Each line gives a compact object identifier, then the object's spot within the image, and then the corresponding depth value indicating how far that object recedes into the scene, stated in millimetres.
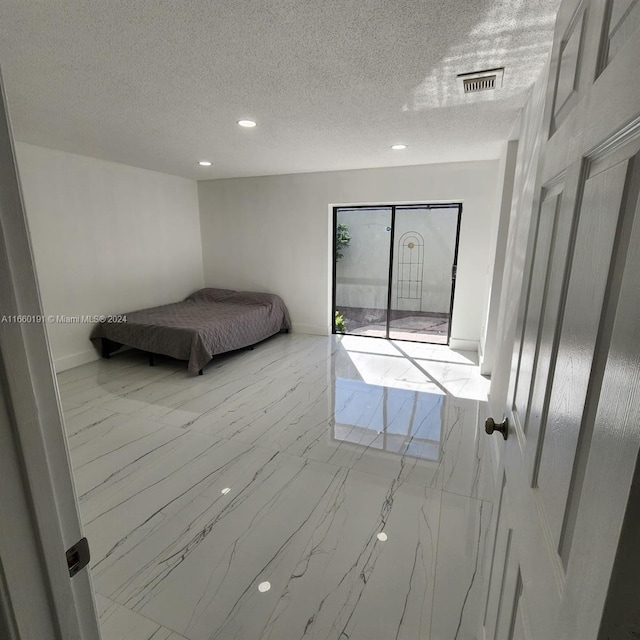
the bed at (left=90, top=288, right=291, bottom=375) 3939
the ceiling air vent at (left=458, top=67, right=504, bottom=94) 2100
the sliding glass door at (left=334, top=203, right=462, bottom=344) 5016
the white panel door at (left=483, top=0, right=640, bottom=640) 397
